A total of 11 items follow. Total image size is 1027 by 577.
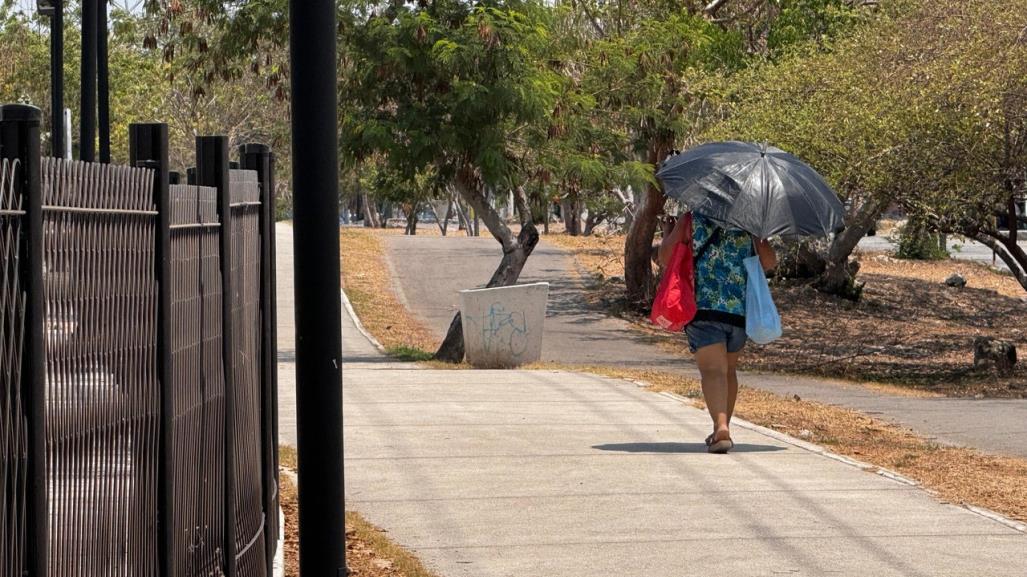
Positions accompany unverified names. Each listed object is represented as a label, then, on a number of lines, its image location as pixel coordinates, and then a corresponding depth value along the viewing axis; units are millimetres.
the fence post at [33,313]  6660
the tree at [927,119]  35375
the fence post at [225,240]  11070
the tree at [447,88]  34344
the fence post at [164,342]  9125
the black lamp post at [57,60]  32531
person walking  18641
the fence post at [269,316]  13070
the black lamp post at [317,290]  9984
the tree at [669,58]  40312
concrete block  34969
